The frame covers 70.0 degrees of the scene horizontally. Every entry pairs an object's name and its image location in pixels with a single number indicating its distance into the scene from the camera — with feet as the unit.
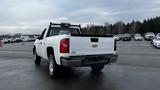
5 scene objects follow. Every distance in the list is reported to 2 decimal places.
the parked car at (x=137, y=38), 76.08
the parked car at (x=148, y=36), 73.16
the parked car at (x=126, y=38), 76.41
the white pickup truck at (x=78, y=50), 11.72
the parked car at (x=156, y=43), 37.41
